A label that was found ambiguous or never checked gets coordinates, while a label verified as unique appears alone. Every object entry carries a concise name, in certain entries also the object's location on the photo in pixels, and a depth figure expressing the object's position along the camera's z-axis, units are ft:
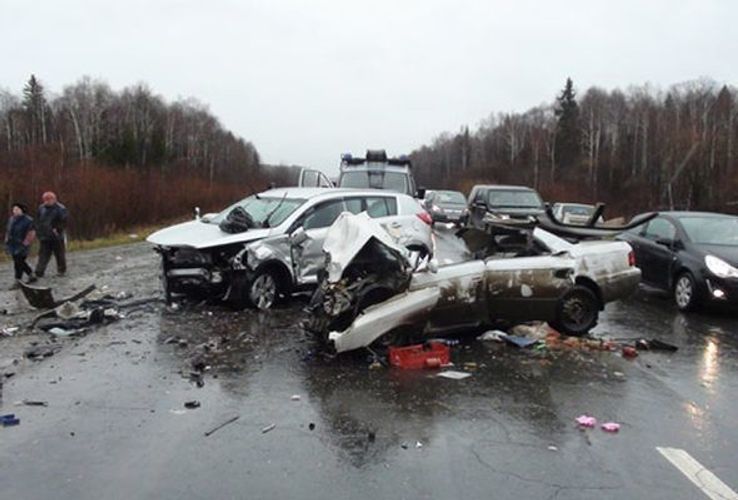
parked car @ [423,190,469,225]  96.58
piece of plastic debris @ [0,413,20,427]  17.39
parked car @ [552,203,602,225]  79.03
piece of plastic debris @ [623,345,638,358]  25.54
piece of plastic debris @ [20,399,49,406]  19.04
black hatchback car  33.76
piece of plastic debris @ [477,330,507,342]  27.37
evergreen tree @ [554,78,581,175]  287.89
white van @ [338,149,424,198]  56.85
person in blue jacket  43.80
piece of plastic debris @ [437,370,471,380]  22.04
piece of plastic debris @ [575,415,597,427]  17.74
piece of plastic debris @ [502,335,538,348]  26.43
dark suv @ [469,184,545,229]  65.21
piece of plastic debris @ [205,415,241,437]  16.83
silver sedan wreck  23.94
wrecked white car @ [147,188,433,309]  32.53
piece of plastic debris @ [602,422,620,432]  17.33
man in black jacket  47.06
